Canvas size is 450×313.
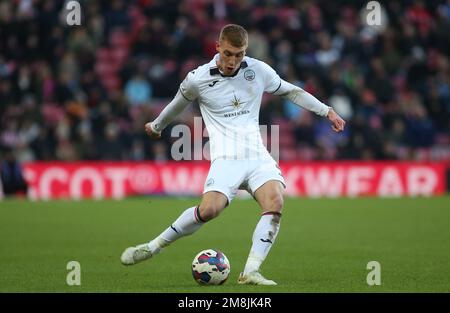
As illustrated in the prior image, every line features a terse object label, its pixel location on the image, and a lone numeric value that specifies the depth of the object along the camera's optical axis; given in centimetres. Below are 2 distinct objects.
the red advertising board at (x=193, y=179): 4362
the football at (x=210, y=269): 1667
